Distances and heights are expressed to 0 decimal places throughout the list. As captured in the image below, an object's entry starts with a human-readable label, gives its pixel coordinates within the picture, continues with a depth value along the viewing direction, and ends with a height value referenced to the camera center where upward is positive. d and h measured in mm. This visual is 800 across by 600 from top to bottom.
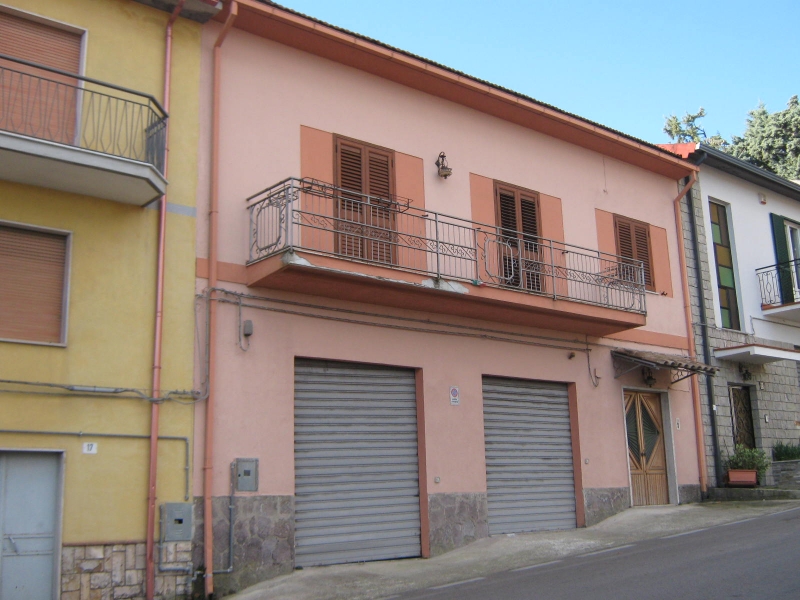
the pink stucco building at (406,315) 11969 +2727
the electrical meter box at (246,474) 11424 +192
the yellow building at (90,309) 10008 +2238
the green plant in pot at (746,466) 17688 +185
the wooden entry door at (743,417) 19469 +1293
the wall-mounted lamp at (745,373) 19586 +2260
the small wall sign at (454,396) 14320 +1410
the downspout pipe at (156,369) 10383 +1507
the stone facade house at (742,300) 18953 +3965
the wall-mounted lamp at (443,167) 14883 +5332
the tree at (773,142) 36562 +14112
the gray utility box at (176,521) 10609 -372
